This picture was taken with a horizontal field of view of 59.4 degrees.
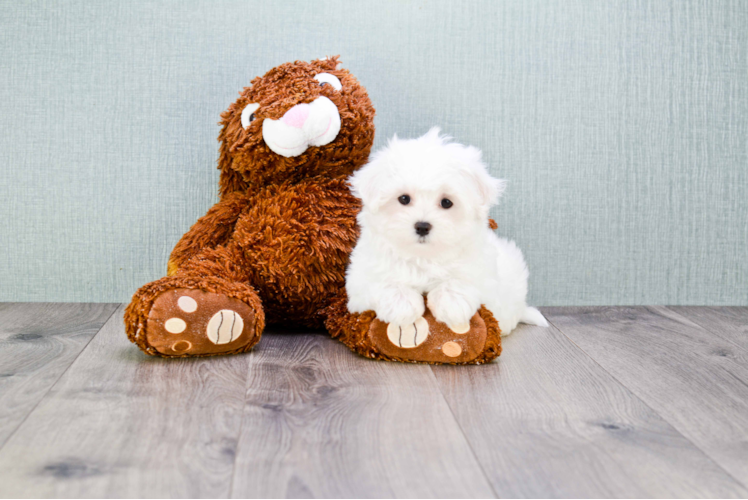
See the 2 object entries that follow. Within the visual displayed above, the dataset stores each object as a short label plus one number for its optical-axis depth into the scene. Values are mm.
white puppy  1138
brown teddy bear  1228
